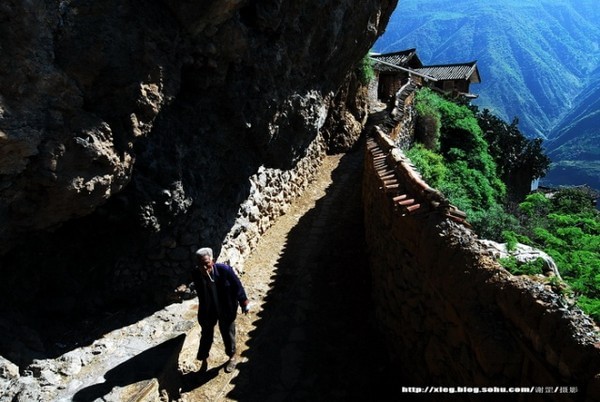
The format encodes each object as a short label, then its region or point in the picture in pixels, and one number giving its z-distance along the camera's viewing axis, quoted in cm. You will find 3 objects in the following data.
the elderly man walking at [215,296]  489
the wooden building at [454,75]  3522
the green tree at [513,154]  2308
